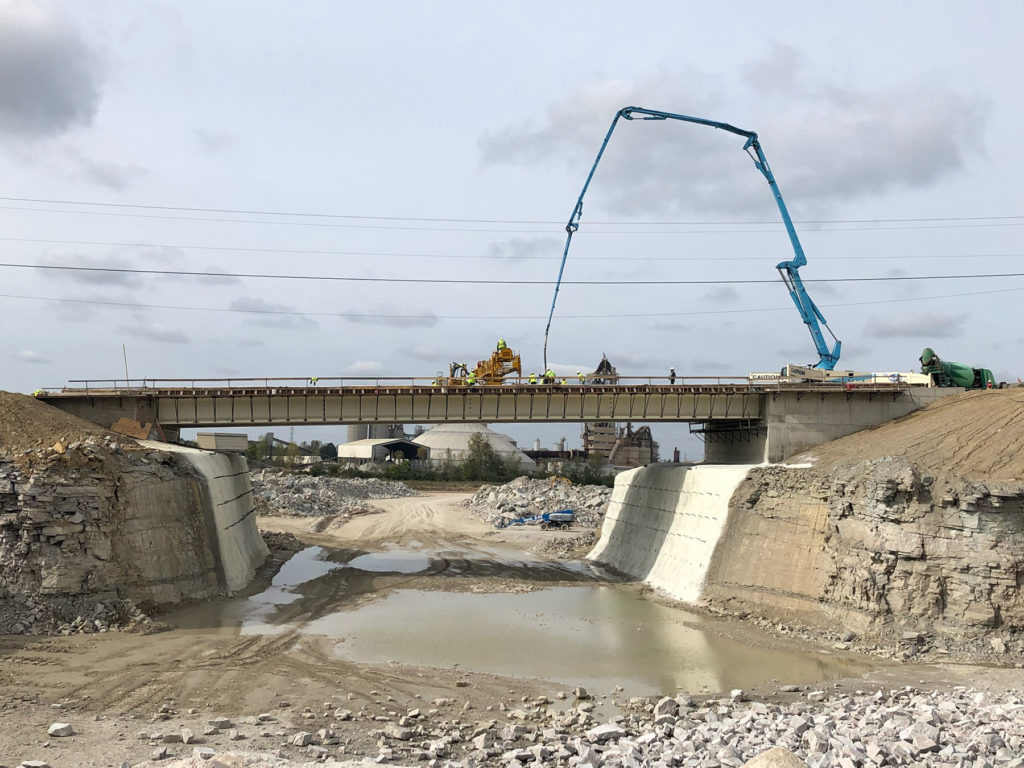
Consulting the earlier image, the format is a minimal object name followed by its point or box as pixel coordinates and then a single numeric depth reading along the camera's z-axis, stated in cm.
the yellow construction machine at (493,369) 4325
